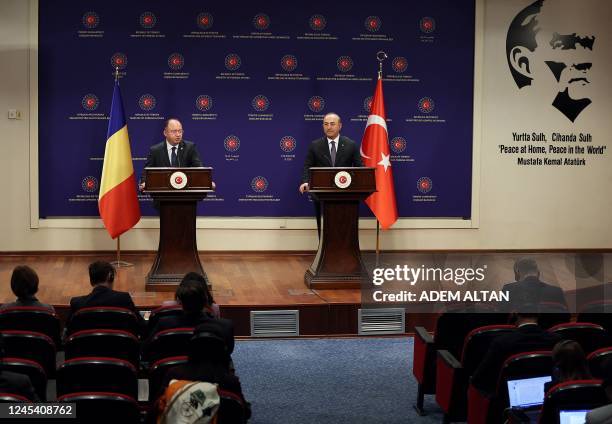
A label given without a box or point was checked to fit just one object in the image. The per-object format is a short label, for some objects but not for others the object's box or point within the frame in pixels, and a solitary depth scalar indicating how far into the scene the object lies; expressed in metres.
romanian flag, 9.75
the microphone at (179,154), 9.36
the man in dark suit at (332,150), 9.38
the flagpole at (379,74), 10.19
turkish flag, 10.12
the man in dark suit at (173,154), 9.36
